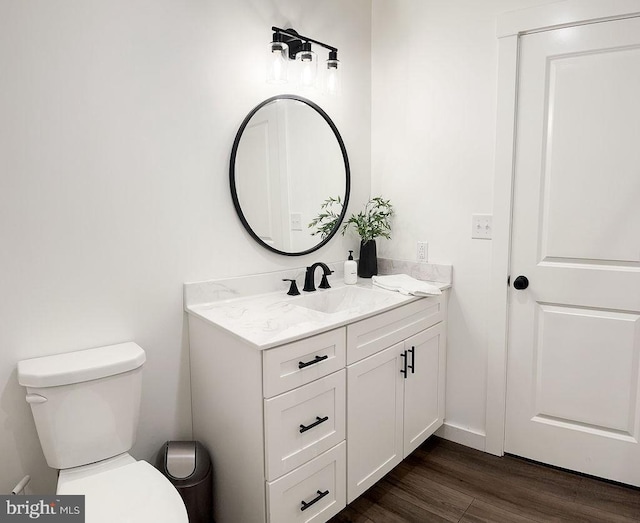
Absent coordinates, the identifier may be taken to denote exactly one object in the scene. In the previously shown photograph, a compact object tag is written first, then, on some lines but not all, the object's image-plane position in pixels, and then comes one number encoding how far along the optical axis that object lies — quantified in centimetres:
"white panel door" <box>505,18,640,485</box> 190
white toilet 130
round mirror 203
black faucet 214
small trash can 163
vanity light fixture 198
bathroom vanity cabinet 148
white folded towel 212
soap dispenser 239
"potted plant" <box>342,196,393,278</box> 251
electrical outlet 248
